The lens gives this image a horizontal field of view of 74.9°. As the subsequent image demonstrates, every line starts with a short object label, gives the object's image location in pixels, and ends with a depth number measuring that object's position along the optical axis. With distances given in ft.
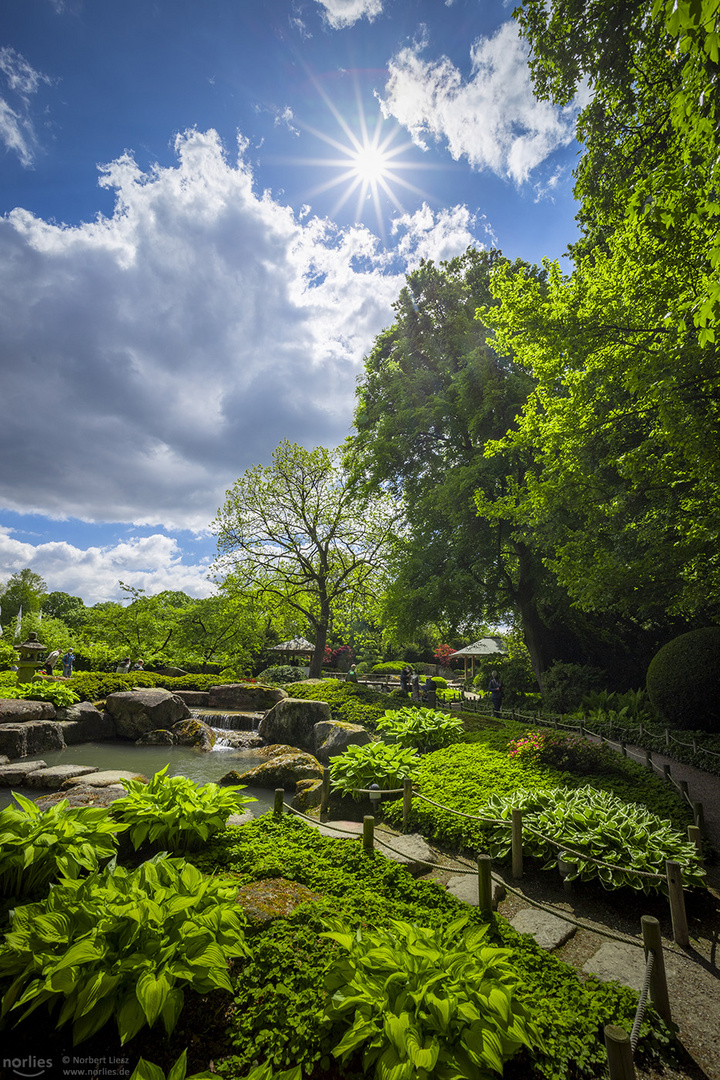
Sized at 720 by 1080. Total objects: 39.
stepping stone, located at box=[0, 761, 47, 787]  32.76
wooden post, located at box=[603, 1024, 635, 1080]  7.30
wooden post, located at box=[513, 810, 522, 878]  17.87
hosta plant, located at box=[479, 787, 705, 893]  16.22
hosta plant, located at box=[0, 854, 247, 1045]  8.30
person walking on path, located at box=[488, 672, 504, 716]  58.36
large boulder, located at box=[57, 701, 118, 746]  48.39
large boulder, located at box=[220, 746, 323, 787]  35.32
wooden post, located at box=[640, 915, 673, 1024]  9.95
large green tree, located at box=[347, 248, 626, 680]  57.21
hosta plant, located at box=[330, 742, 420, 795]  25.67
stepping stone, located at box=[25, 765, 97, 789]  31.55
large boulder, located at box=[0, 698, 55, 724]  44.30
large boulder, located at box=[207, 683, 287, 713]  68.03
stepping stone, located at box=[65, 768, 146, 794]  25.57
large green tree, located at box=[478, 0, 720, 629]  27.35
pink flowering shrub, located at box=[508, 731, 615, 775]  27.50
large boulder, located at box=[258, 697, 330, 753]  49.55
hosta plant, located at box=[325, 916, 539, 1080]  7.59
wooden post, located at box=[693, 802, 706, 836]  19.84
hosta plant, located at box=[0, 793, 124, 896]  12.83
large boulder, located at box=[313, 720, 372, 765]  38.11
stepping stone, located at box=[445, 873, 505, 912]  15.35
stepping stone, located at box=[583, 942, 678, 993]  11.46
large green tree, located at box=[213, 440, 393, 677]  82.28
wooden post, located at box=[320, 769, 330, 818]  24.56
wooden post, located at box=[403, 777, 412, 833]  22.31
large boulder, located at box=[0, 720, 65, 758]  40.91
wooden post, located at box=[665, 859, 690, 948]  13.51
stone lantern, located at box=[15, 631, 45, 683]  53.98
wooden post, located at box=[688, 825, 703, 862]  17.89
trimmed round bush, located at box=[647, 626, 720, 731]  39.17
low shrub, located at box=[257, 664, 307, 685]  90.63
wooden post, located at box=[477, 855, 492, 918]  13.20
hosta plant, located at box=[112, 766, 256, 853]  16.03
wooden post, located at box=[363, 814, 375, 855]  17.12
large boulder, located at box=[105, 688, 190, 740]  52.90
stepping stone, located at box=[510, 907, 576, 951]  13.37
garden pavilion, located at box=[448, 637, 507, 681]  100.49
